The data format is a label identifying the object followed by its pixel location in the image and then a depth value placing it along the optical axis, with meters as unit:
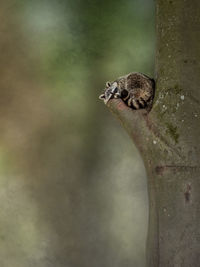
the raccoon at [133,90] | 25.20
